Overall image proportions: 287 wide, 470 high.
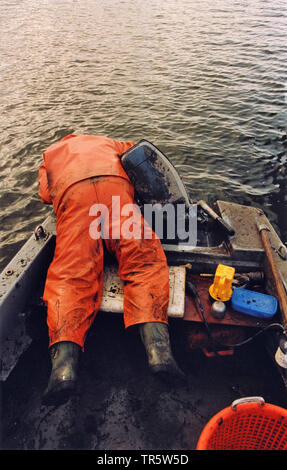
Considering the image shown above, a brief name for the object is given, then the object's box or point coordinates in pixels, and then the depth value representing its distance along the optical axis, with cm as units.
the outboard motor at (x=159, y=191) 329
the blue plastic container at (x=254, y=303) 280
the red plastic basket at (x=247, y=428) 199
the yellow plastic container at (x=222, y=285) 281
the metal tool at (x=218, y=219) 342
